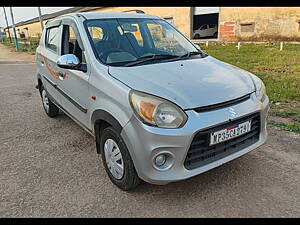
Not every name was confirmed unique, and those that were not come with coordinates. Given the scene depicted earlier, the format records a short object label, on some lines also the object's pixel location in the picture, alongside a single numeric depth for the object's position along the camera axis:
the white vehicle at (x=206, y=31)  24.00
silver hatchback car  2.08
